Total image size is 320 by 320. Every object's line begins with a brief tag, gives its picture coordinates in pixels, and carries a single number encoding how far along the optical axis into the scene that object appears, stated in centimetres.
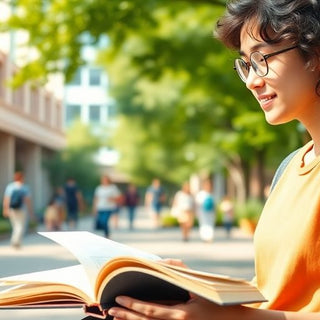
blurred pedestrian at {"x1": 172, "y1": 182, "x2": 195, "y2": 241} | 2131
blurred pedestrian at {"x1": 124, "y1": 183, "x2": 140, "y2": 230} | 3058
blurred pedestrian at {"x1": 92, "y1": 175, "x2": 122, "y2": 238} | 1856
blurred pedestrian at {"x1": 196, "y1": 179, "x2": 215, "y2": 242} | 2048
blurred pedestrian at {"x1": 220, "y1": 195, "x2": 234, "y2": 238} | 2428
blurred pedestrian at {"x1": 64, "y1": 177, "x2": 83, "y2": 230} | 2494
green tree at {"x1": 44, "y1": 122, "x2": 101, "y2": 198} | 5000
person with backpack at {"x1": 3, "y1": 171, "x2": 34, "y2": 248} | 1731
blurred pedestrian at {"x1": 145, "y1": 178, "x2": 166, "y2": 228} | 3031
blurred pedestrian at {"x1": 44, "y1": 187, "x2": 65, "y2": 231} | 2586
